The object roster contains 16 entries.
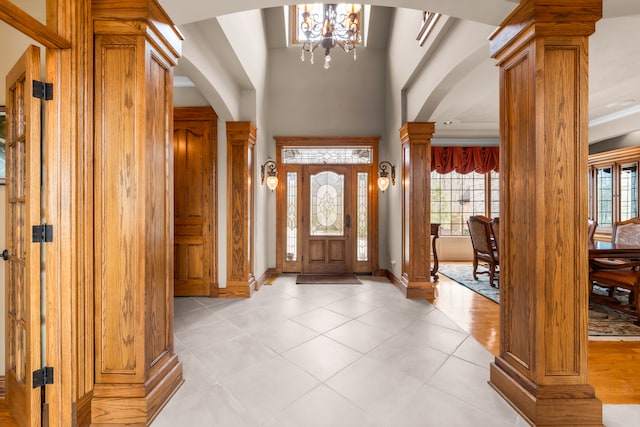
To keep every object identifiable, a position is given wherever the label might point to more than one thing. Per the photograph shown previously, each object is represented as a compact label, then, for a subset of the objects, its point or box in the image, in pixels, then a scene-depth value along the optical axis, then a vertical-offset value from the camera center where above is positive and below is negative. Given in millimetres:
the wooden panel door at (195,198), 4125 +220
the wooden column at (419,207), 4086 +68
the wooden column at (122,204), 1673 +60
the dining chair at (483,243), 4836 -540
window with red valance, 7223 +528
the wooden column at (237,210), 4121 +47
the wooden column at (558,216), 1623 -30
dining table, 3336 -494
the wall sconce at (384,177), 5017 +618
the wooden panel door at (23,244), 1521 -158
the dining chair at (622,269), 3207 -718
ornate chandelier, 3557 +2346
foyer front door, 5723 -144
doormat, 4957 -1189
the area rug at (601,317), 2940 -1224
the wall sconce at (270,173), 5035 +716
